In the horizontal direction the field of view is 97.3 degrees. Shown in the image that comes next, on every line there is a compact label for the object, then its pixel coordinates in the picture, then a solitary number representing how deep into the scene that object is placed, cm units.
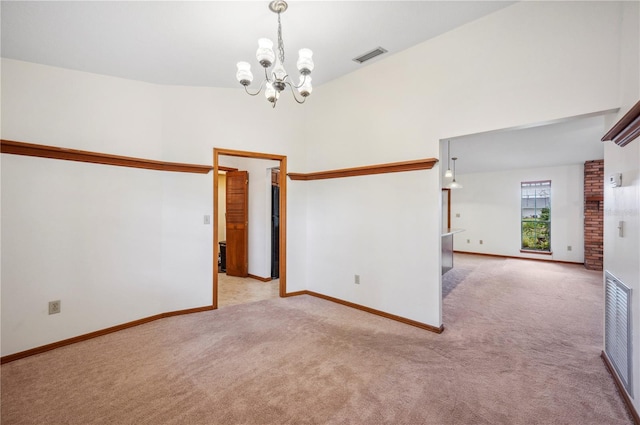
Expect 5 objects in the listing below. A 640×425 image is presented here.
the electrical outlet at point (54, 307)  277
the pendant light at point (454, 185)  667
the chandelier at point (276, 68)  196
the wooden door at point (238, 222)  561
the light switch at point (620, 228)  206
